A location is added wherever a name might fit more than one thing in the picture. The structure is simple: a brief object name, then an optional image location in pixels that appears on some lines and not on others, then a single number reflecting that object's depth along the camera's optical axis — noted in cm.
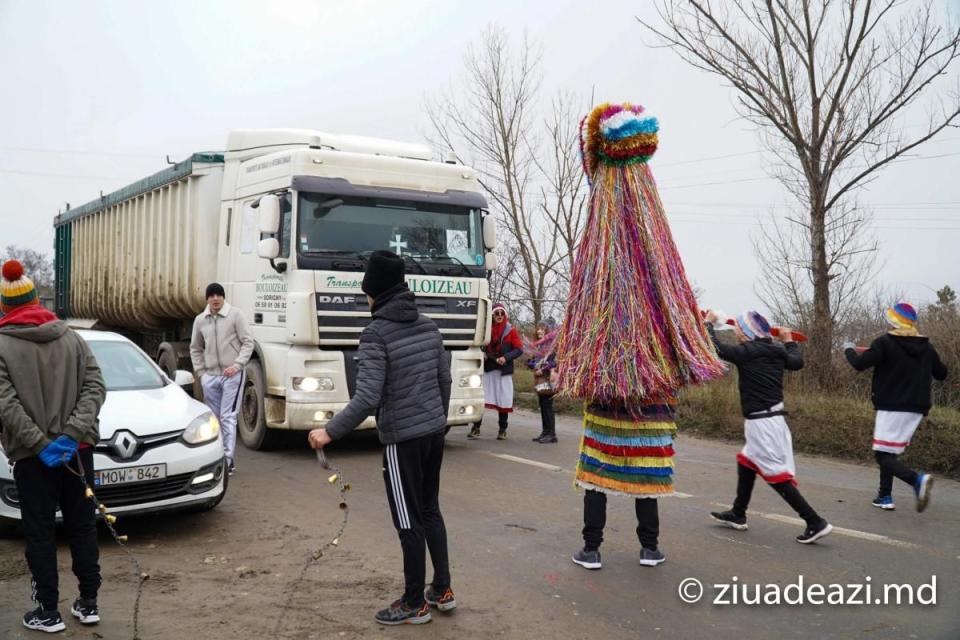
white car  594
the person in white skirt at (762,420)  618
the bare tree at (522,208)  1877
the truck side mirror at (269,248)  921
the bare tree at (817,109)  1259
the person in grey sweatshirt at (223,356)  859
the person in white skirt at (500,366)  1160
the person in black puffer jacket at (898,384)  717
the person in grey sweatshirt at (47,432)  436
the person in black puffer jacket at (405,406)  455
